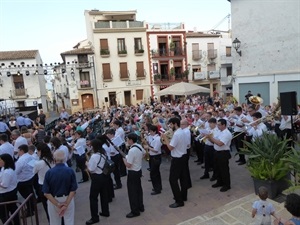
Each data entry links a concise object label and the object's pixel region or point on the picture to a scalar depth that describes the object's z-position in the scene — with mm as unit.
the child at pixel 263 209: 3811
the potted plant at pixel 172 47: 31942
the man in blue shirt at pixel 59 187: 3957
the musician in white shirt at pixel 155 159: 6207
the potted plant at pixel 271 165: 5105
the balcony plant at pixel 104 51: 29531
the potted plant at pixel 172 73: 32056
